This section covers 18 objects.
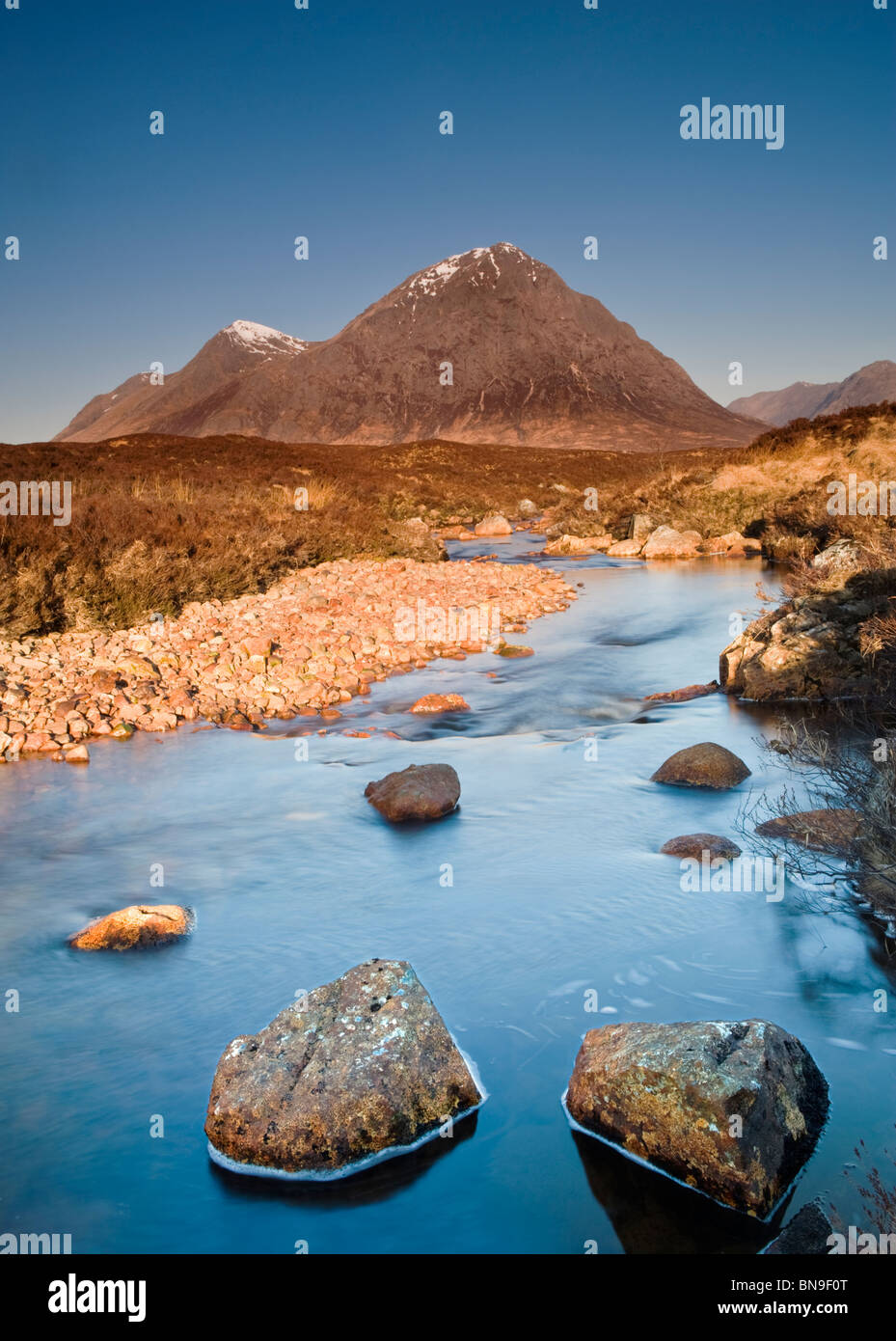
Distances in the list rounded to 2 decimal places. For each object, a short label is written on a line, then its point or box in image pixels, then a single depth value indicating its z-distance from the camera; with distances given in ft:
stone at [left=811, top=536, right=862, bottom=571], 40.06
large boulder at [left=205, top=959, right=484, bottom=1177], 12.46
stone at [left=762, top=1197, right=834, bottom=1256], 10.46
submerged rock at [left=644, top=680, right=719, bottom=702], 38.88
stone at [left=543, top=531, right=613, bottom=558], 96.48
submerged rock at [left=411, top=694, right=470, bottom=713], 37.11
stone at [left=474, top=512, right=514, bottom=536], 113.91
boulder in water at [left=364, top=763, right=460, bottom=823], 25.99
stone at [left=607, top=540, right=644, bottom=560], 95.25
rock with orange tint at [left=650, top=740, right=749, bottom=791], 27.27
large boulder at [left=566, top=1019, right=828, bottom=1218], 11.46
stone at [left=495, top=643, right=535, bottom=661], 47.98
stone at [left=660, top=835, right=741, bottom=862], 22.13
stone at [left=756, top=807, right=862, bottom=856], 17.71
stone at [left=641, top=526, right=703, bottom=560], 92.07
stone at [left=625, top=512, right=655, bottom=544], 98.22
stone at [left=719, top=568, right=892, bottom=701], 35.37
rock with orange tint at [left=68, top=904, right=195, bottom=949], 19.17
